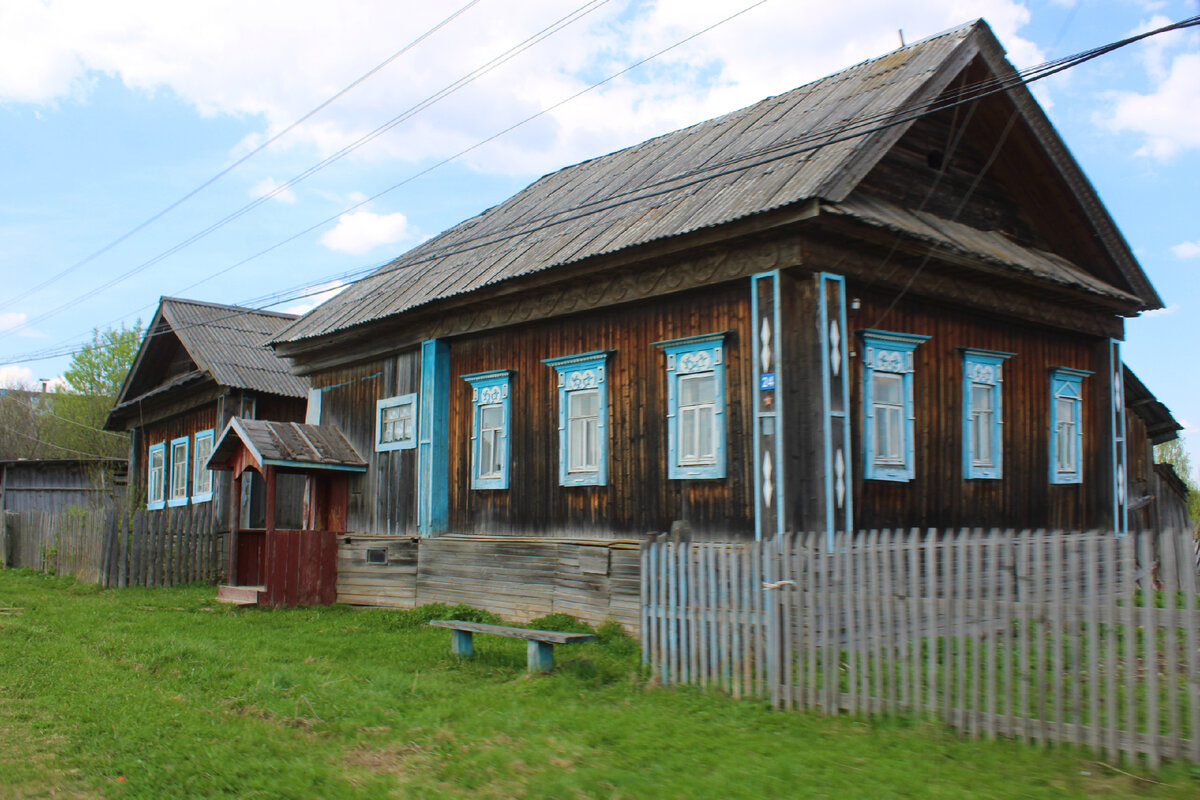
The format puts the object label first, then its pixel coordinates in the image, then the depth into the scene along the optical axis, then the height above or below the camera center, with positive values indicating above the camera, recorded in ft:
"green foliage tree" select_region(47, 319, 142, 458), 124.98 +12.12
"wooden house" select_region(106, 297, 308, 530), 69.62 +6.66
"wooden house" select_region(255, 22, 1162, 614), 32.50 +5.62
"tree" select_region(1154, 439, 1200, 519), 120.06 +3.57
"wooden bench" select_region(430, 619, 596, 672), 27.96 -4.50
